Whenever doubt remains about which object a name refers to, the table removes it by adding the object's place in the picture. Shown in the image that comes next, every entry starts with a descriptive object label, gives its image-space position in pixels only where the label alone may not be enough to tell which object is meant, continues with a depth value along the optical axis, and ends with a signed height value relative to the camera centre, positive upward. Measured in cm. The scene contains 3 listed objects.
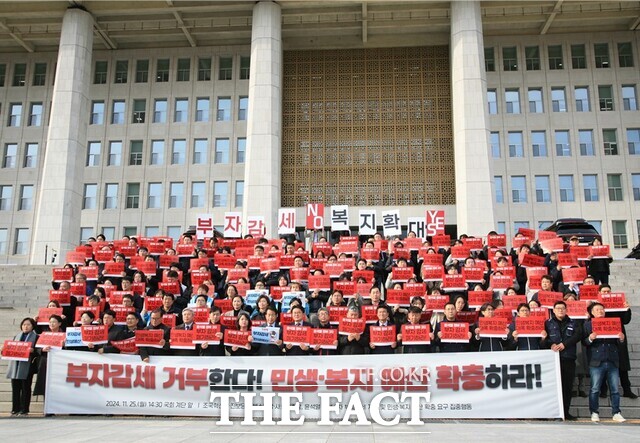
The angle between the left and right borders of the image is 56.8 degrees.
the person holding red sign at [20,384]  1038 -111
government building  3425 +1308
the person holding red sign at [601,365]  959 -65
